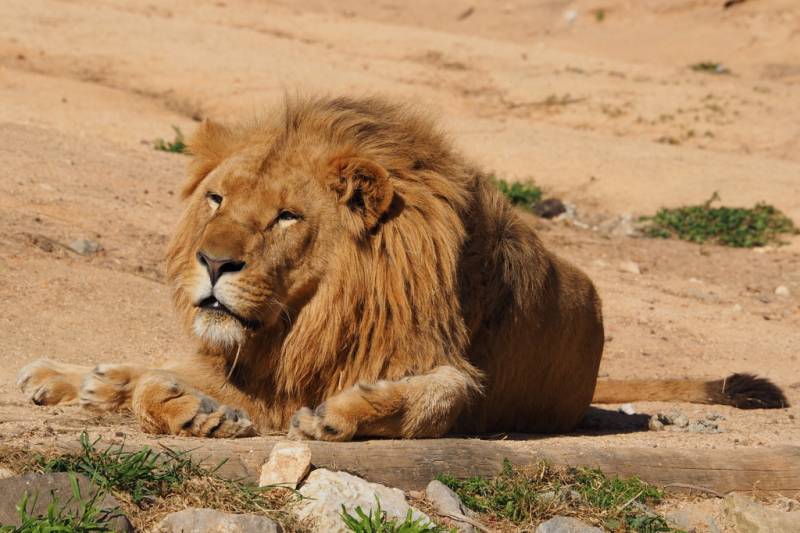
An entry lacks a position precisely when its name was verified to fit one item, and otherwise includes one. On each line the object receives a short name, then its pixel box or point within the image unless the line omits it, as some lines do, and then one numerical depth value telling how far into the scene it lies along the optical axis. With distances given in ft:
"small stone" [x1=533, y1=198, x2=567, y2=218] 85.92
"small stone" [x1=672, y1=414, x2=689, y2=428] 42.47
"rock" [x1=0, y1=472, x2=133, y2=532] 24.11
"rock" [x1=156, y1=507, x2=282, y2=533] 25.11
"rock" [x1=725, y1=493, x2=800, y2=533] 30.27
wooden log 28.04
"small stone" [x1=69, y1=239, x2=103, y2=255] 56.54
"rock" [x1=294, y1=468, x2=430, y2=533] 26.40
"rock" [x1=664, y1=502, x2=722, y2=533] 30.37
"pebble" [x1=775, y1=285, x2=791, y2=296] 73.41
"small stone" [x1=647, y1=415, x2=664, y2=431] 42.09
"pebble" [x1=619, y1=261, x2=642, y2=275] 75.20
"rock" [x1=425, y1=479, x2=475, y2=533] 27.78
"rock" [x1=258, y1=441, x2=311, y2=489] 26.99
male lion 30.58
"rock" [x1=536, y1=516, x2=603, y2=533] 28.37
